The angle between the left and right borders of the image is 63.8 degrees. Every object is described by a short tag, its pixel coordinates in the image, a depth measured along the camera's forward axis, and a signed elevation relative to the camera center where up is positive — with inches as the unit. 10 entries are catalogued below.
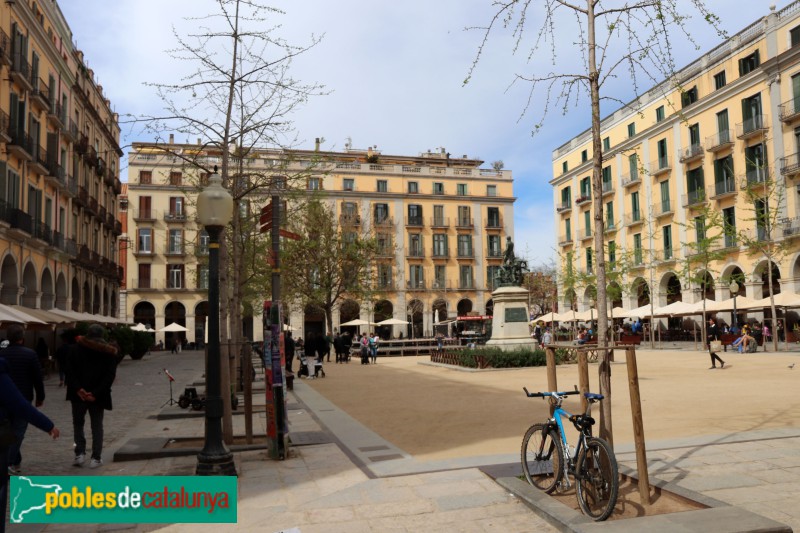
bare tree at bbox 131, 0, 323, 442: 437.7 +141.3
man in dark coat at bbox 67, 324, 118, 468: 303.0 -23.6
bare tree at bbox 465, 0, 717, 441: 230.5 +89.7
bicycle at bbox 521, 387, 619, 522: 192.2 -48.3
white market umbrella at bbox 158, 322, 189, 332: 1893.0 +5.4
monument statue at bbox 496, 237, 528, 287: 1003.9 +70.1
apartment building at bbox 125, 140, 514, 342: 2276.1 +323.1
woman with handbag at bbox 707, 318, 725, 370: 790.9 -44.4
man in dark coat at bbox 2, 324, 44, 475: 287.9 -14.4
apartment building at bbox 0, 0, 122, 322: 1050.7 +320.2
